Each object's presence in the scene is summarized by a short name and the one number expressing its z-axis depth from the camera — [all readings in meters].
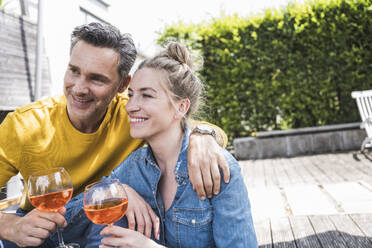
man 1.91
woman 1.38
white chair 5.67
